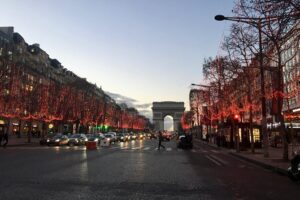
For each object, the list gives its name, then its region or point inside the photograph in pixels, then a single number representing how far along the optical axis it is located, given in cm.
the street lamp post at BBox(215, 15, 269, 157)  2782
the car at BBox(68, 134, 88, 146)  5924
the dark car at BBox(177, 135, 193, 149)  4913
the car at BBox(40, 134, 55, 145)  5772
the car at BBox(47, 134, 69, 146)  5716
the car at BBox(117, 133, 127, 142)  8171
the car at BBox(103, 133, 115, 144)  6938
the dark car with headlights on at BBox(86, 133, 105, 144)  5994
